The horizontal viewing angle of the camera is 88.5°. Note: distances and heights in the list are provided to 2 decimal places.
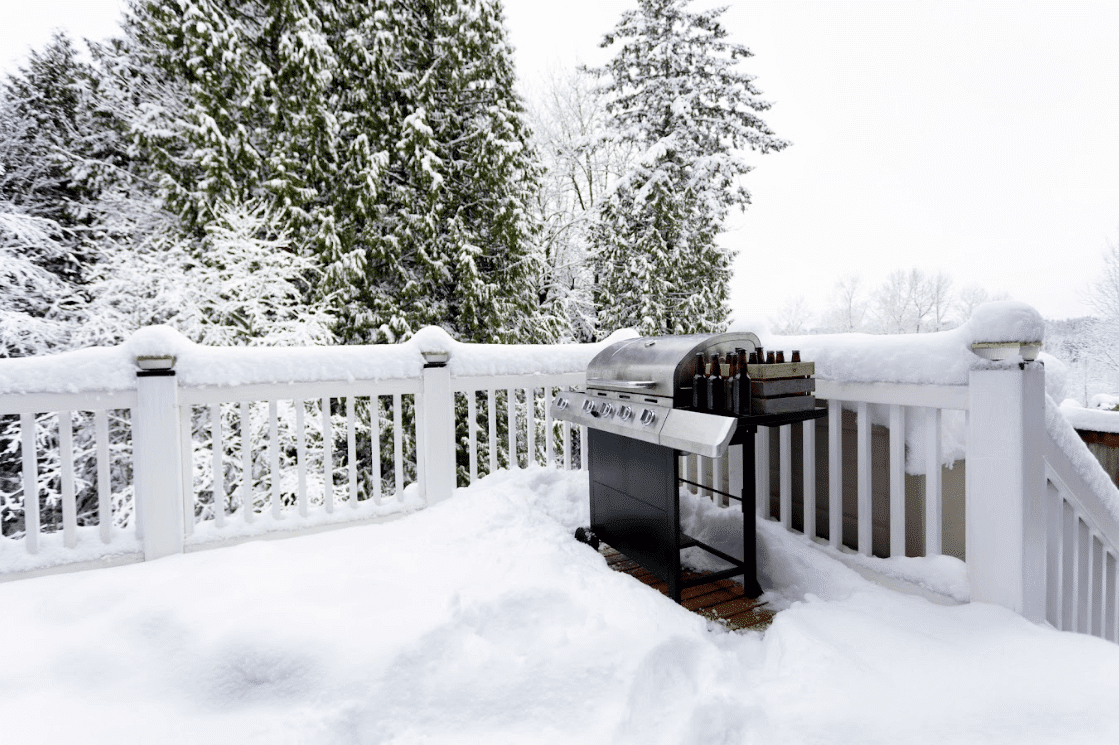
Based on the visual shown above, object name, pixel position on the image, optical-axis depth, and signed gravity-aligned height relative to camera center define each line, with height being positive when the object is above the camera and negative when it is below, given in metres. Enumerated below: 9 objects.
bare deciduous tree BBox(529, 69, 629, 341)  11.49 +3.80
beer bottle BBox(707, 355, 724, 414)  2.28 -0.16
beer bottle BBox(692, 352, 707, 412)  2.33 -0.15
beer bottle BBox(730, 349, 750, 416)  2.21 -0.12
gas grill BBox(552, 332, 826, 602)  2.21 -0.27
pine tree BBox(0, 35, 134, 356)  7.80 +3.01
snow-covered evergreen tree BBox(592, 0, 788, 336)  10.92 +3.71
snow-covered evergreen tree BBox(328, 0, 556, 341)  8.80 +2.82
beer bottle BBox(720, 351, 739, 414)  2.24 -0.12
